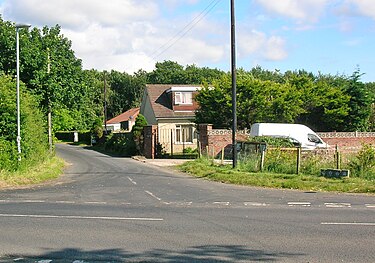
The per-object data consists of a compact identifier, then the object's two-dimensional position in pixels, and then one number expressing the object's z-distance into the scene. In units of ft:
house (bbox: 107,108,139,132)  243.81
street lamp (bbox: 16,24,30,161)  73.67
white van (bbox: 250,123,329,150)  111.55
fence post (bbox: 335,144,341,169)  68.69
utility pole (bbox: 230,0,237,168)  79.30
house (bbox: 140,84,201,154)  146.18
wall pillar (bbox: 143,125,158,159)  126.21
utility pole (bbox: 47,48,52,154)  114.94
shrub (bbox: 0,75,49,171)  74.33
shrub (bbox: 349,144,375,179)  66.69
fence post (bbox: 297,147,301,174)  69.72
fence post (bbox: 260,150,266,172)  75.61
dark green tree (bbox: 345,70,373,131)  145.89
